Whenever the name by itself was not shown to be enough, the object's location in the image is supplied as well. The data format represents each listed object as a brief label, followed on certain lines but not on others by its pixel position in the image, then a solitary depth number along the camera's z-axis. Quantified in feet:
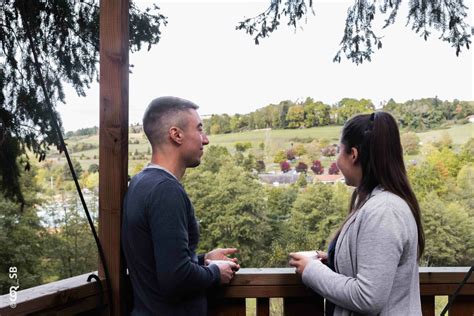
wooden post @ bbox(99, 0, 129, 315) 4.57
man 4.02
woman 3.83
